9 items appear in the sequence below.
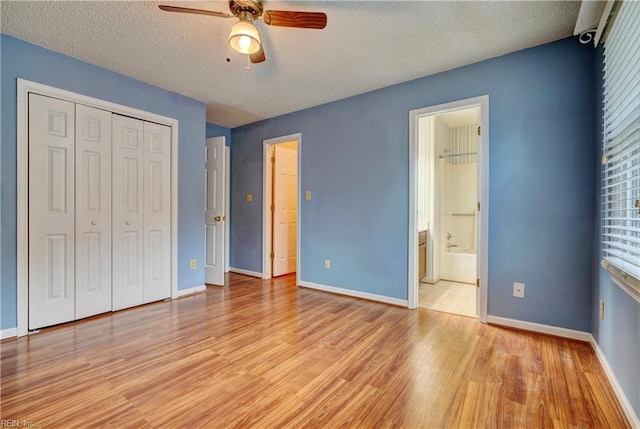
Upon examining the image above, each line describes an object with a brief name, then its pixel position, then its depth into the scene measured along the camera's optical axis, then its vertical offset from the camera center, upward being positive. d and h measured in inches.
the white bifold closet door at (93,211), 97.0 -0.3
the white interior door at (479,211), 105.9 +0.7
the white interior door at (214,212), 156.6 -0.3
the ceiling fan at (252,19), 68.6 +46.9
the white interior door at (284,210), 179.0 +1.2
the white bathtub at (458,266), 160.6 -30.3
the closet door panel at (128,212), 115.6 -0.6
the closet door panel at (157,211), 125.4 -0.1
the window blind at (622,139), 55.2 +16.8
